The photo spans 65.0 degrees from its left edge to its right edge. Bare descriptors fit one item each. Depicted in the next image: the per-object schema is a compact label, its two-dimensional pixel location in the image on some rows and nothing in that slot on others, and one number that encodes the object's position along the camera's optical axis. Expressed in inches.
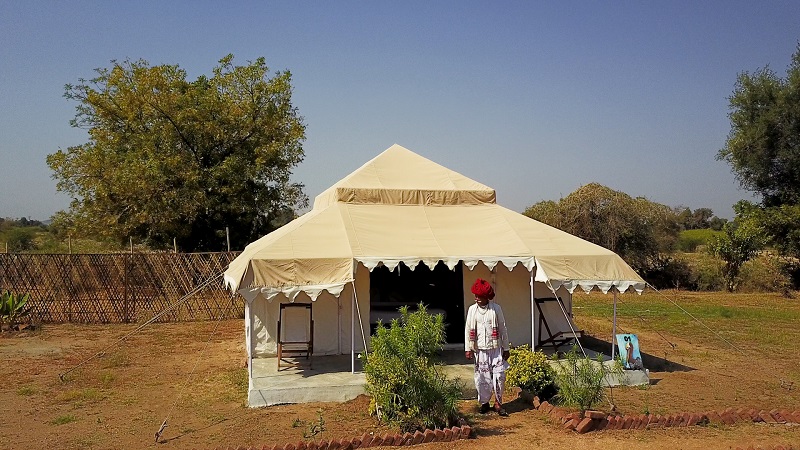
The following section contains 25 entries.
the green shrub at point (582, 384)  277.3
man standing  288.0
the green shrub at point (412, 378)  257.1
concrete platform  314.0
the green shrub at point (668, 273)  978.1
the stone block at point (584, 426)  259.9
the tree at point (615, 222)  994.7
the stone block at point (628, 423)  266.1
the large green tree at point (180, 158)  826.8
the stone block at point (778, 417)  276.8
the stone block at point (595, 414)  263.9
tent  336.5
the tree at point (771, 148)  893.2
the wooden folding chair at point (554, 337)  393.0
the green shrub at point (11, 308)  562.9
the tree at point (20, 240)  1370.0
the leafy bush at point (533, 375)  305.9
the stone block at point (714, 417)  273.7
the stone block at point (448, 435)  250.1
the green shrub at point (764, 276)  903.0
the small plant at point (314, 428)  260.7
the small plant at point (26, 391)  344.5
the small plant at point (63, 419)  290.4
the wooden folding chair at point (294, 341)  368.5
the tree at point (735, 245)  893.8
